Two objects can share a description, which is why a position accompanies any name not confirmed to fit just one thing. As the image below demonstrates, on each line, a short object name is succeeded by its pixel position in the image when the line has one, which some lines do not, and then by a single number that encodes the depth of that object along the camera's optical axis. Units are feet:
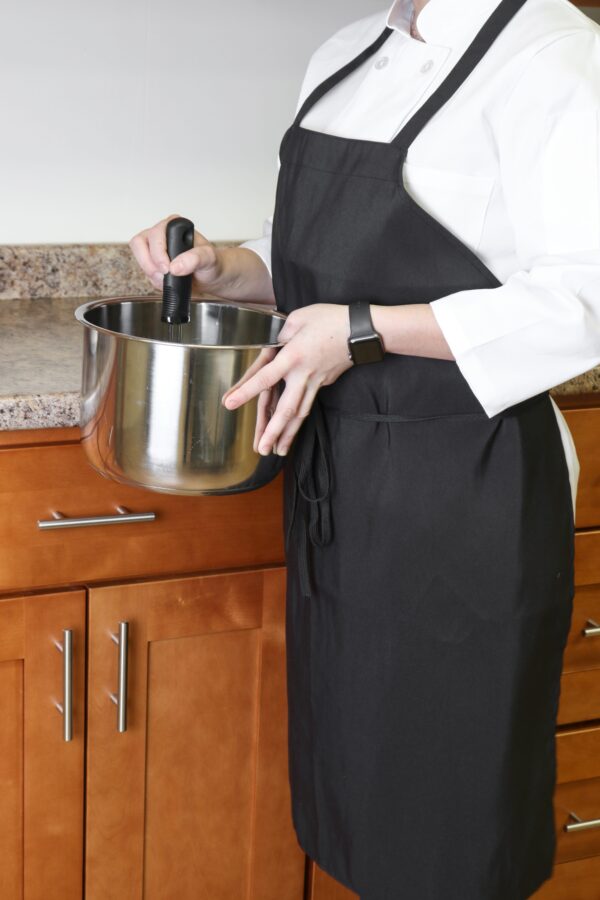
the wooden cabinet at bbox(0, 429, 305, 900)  6.84
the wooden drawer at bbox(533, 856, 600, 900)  8.25
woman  5.88
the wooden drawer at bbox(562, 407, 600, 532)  7.60
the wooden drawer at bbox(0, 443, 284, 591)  6.72
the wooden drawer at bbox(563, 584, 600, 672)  7.94
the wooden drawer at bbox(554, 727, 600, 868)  8.08
